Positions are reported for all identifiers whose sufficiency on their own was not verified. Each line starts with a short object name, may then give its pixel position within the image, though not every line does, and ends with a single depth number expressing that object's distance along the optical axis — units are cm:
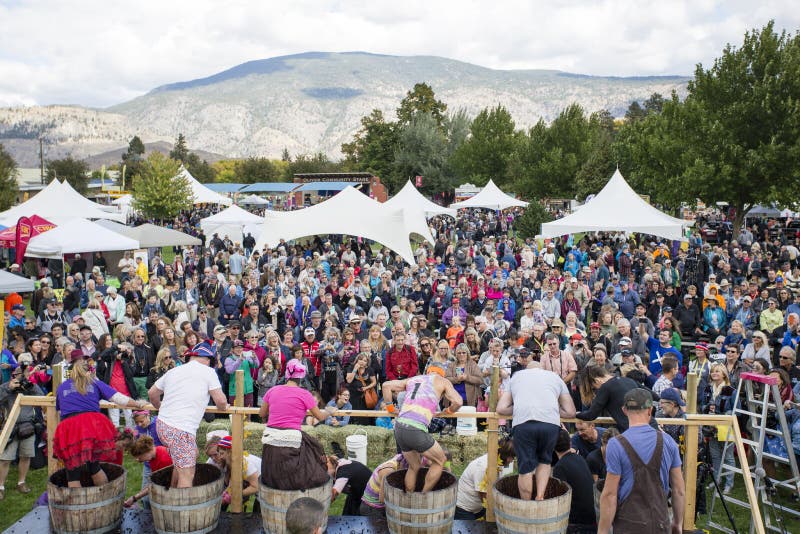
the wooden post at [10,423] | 517
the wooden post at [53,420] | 530
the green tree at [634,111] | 9279
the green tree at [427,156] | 6309
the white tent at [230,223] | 2600
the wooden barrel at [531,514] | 454
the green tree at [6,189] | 3581
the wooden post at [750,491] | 455
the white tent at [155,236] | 1944
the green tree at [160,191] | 3831
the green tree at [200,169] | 9812
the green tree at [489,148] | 5600
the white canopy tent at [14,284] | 1006
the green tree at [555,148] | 4638
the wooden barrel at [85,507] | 484
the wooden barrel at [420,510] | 471
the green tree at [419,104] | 7612
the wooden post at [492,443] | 511
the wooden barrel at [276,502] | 479
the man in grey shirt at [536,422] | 472
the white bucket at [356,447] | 772
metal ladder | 595
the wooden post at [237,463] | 526
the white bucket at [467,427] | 810
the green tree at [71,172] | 7400
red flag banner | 1788
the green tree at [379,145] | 7162
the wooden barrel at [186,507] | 480
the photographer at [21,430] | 702
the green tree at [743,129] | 2402
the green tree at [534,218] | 2734
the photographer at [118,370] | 843
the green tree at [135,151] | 11456
